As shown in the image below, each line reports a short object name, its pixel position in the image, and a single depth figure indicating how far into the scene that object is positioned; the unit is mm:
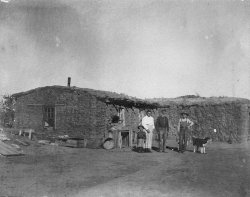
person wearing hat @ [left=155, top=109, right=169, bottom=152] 14141
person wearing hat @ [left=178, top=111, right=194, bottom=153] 14391
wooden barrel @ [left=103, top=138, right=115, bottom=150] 15203
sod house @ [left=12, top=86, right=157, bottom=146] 17719
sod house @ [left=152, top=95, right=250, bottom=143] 21531
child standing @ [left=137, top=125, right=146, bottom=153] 14195
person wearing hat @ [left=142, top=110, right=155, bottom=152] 14258
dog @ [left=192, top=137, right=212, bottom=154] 14312
